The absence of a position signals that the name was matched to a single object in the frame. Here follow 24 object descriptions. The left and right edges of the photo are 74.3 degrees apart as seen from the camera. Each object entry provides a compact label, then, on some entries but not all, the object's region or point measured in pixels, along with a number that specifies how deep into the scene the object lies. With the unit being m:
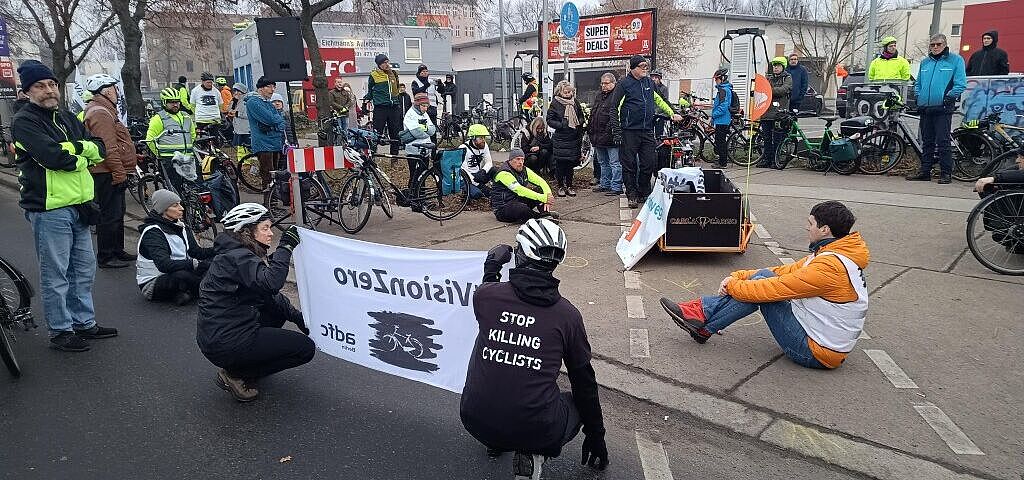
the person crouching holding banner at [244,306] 4.18
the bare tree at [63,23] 26.78
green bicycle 12.08
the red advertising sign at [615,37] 15.06
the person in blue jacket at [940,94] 10.40
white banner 4.07
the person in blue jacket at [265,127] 10.30
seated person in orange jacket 4.43
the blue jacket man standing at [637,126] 9.99
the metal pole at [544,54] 14.21
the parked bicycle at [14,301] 5.53
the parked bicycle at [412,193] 9.19
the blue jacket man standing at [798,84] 14.50
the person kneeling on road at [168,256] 6.46
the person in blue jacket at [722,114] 13.15
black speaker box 8.55
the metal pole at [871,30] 16.78
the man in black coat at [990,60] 11.86
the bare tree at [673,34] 39.09
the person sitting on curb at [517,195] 8.92
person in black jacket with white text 3.00
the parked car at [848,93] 13.11
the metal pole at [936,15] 13.93
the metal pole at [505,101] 23.66
